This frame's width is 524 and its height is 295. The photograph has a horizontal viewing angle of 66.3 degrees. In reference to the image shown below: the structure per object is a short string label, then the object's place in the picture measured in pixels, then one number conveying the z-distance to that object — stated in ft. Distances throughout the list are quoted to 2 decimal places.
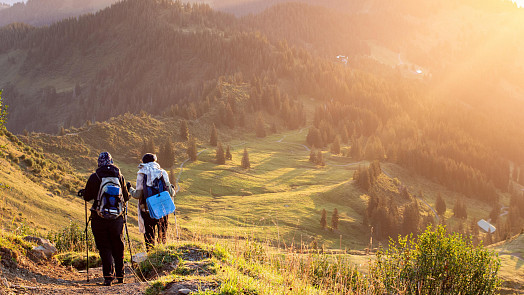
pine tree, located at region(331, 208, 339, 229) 246.27
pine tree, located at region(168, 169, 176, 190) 252.19
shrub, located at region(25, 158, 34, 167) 172.59
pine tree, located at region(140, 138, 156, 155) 312.71
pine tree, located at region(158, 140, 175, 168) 306.14
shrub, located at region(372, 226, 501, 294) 70.28
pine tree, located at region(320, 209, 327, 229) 241.35
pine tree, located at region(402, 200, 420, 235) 289.25
